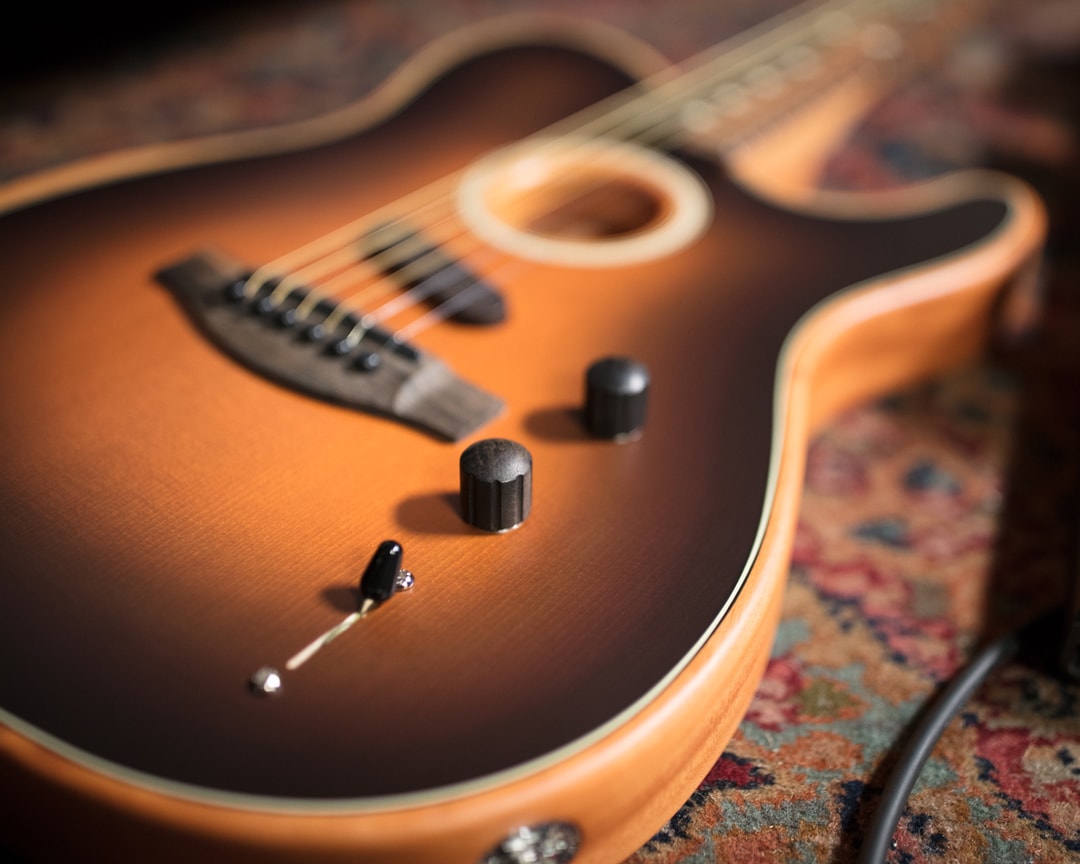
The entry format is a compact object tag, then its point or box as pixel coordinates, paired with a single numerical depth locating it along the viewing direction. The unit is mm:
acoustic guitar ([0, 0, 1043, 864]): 499
